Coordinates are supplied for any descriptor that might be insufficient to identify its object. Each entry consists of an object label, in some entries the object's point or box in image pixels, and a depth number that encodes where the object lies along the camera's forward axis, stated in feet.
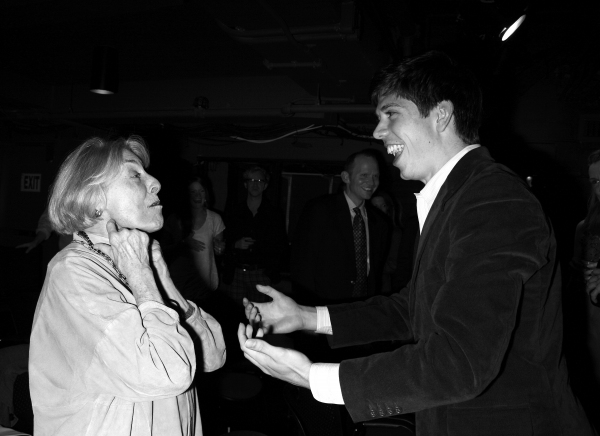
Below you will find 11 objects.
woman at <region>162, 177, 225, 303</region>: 10.88
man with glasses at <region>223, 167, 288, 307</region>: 13.39
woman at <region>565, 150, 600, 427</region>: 9.43
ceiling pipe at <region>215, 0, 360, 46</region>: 9.13
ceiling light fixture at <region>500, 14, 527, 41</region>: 8.56
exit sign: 25.07
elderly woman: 3.49
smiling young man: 2.93
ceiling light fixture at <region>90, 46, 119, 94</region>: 14.60
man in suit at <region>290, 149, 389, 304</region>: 10.73
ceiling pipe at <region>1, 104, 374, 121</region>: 16.17
